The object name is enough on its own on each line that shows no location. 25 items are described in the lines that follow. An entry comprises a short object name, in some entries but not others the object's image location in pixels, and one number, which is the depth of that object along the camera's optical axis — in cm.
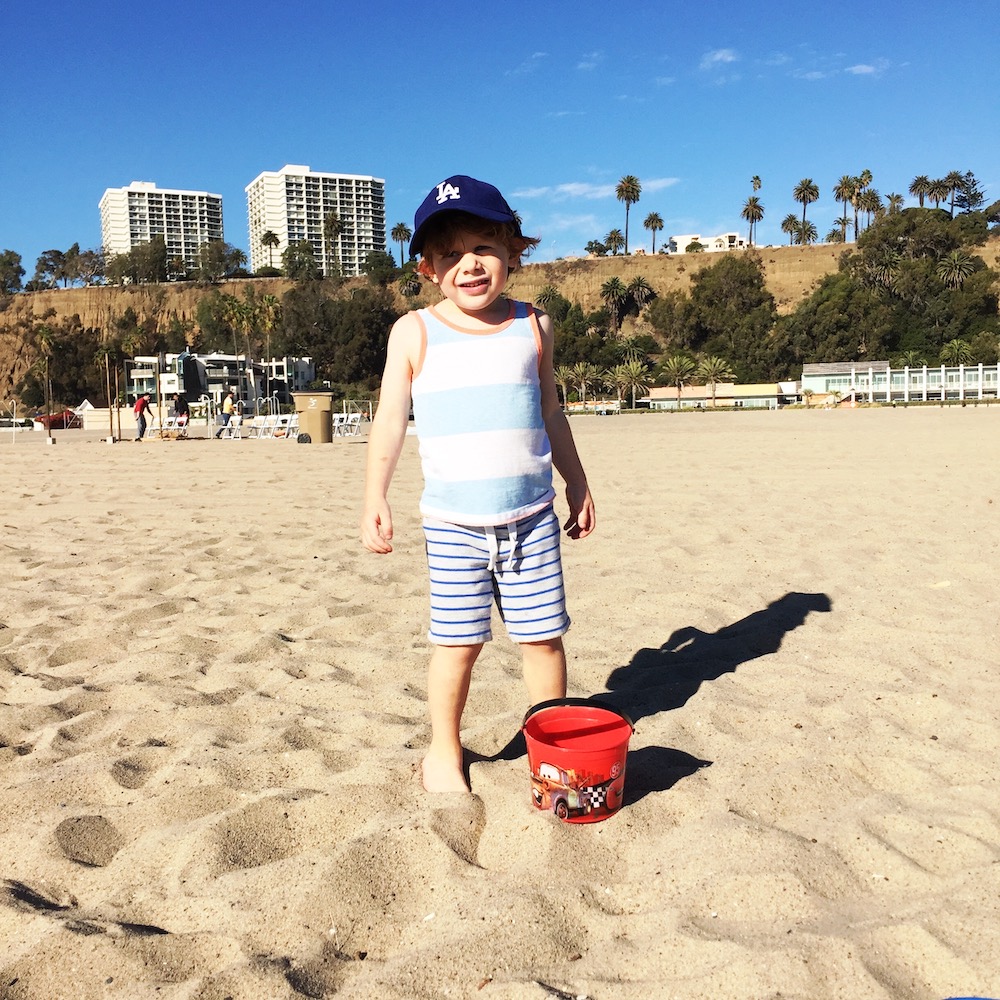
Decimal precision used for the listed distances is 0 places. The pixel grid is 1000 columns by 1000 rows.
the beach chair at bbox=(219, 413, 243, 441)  2517
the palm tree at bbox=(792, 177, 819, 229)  11006
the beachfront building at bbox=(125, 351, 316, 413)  6391
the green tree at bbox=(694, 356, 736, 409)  7794
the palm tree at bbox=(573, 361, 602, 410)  8194
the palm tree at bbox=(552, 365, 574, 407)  8275
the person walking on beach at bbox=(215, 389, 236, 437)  2738
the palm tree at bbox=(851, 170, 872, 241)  10462
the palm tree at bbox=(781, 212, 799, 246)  11138
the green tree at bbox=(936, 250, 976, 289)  8369
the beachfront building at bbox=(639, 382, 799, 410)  7300
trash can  1988
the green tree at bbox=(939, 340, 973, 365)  7444
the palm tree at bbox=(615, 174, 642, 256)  11050
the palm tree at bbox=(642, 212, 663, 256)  11312
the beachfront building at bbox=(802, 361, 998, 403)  6781
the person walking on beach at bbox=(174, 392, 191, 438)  2379
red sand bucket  227
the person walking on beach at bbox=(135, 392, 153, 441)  2242
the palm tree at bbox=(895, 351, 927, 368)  7550
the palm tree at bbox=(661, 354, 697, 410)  7956
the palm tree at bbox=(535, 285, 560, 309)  9330
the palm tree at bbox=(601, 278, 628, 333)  9450
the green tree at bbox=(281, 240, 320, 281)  10712
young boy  246
